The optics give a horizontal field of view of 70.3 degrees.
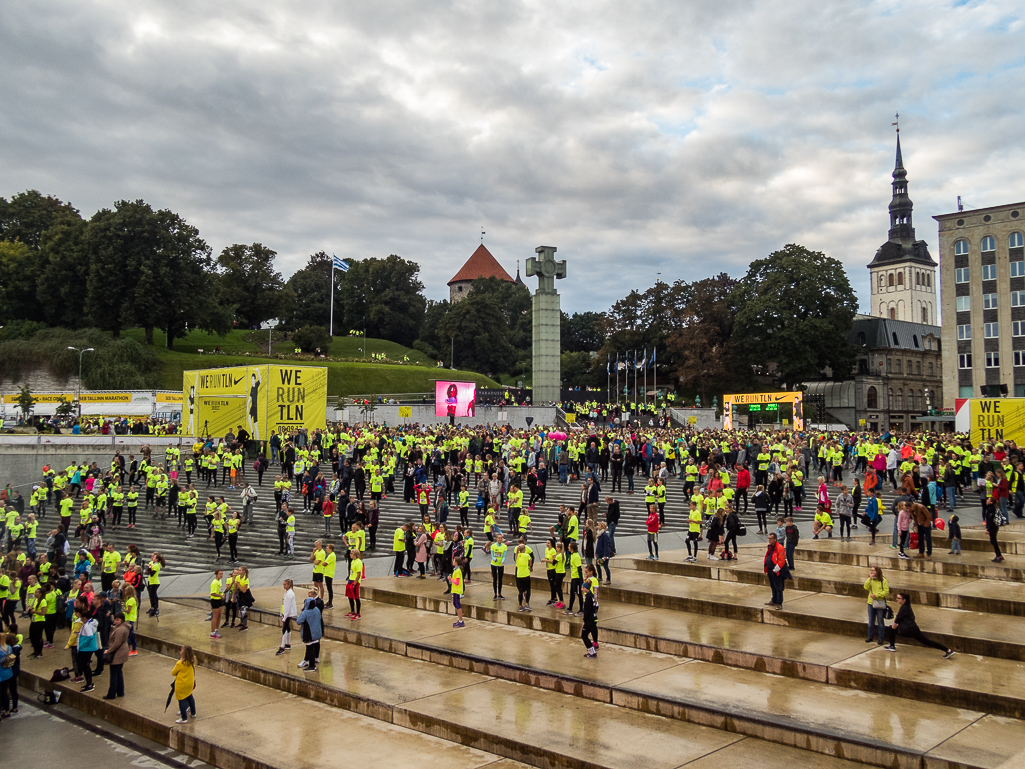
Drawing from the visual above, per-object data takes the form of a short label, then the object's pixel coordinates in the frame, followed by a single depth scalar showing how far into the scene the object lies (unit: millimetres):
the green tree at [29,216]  81500
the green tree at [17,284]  70250
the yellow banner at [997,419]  28562
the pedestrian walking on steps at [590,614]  11320
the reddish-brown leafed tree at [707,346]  65875
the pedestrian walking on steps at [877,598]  10695
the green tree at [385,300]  98062
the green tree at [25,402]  46562
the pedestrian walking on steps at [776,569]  12438
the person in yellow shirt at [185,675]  9805
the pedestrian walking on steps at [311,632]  11719
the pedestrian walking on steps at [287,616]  12703
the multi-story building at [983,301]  52219
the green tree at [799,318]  63344
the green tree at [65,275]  67000
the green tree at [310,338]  82062
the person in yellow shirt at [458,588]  13688
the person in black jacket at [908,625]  10422
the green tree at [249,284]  89750
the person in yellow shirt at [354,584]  13992
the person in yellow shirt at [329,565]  14844
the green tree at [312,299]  98938
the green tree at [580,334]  115250
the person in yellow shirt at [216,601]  13773
